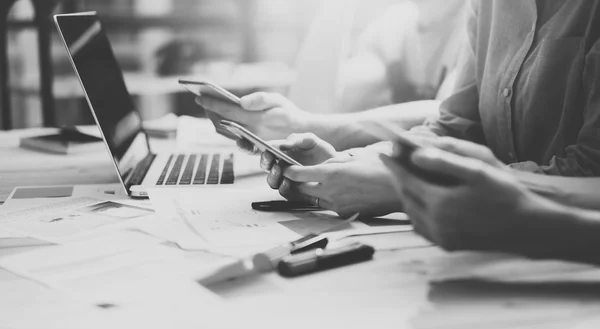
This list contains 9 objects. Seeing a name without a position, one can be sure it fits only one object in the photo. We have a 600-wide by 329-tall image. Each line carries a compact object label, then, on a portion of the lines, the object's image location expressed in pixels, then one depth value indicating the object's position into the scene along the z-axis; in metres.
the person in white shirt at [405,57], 2.02
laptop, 1.09
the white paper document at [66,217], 0.91
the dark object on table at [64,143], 1.49
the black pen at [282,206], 1.01
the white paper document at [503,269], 0.73
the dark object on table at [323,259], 0.73
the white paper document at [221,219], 0.85
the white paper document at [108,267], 0.70
